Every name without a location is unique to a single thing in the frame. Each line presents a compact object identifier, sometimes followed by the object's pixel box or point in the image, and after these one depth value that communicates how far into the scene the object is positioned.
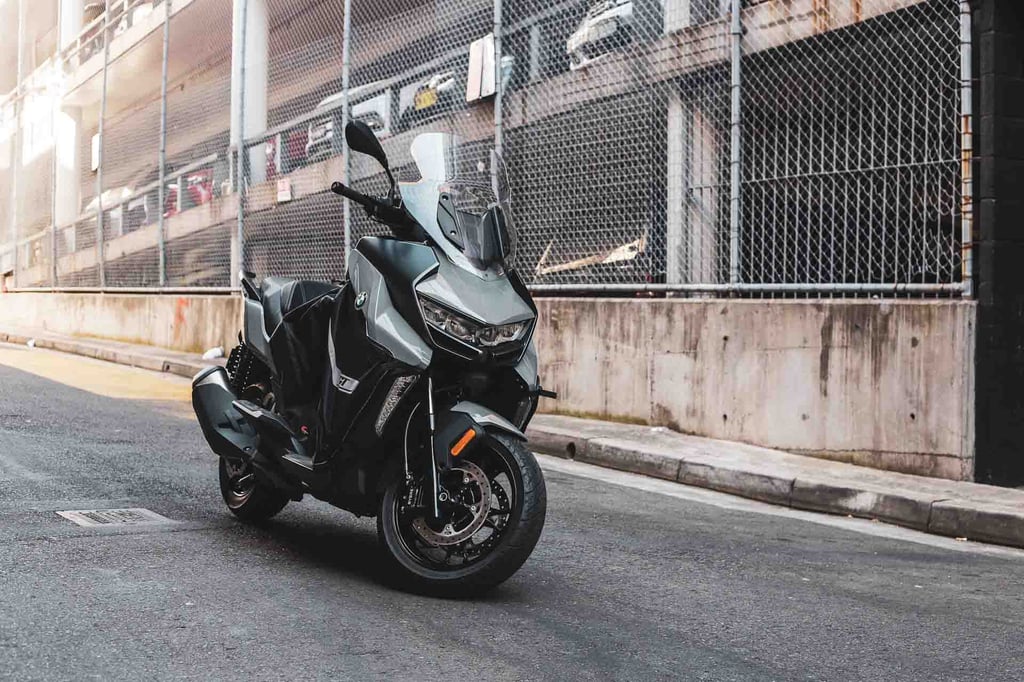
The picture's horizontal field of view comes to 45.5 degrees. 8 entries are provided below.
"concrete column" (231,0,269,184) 15.32
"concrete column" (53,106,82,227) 22.00
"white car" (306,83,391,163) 12.37
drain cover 5.33
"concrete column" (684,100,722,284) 9.08
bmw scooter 4.26
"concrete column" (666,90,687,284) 9.33
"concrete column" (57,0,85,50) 25.67
